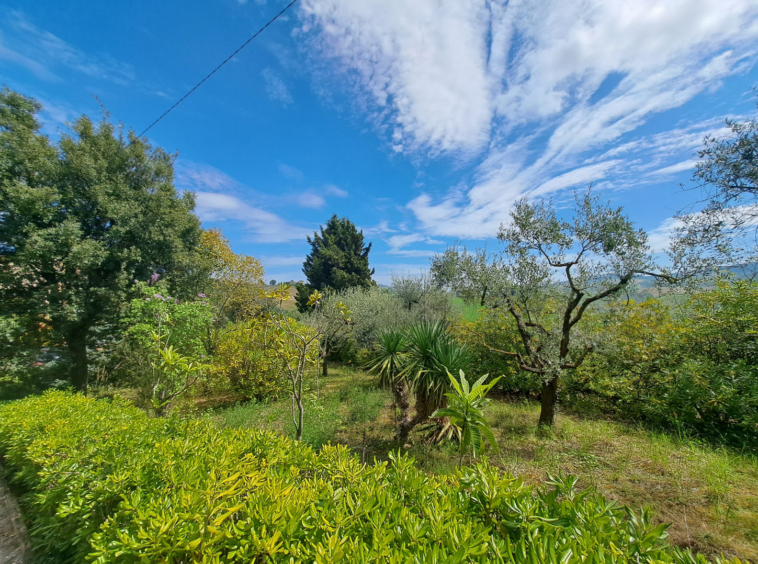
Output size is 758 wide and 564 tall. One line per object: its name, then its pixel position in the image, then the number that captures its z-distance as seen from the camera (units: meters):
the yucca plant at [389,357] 6.26
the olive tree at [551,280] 4.79
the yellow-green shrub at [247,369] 8.23
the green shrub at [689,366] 4.18
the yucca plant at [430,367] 5.04
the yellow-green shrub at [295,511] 1.13
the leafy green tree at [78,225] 7.16
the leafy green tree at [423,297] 12.85
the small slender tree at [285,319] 3.68
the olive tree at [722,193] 3.92
